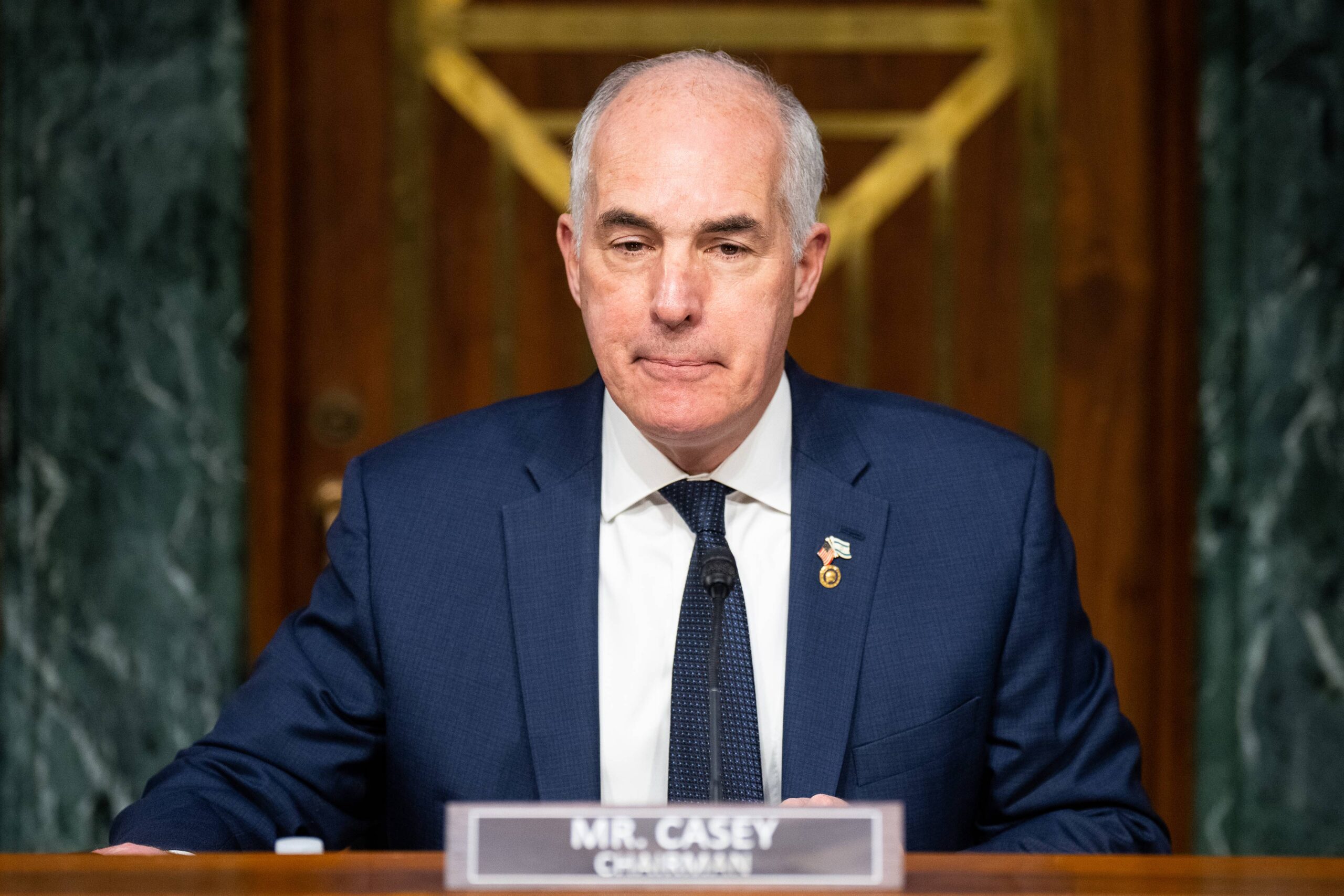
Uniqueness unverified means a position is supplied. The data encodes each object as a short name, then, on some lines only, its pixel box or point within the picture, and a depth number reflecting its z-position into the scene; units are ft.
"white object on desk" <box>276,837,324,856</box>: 17.31
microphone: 17.55
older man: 18.12
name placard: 17.00
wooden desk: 17.07
